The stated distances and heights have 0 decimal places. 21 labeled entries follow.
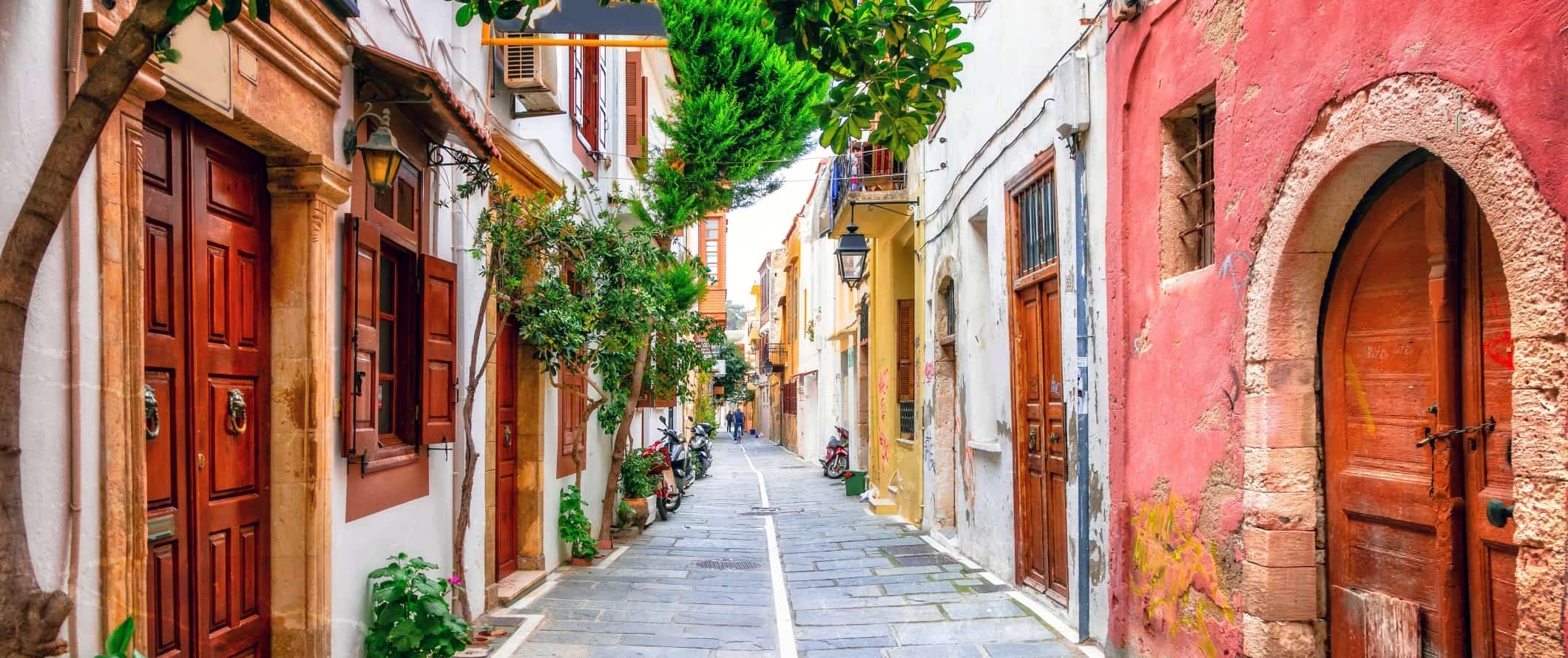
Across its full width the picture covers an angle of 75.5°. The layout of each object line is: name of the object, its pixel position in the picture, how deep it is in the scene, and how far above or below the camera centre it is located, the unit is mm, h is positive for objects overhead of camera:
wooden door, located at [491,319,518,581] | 8828 -702
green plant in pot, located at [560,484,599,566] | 10094 -1604
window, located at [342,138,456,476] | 5680 +280
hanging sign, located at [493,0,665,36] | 8336 +2976
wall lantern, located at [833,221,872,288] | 14039 +1576
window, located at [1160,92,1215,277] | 5516 +947
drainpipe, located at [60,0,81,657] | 3096 +186
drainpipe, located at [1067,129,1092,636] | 6801 +367
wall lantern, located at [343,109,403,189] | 5336 +1184
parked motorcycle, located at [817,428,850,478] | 21328 -1918
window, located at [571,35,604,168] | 11172 +3187
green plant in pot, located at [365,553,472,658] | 5477 -1338
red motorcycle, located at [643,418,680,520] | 13711 -1648
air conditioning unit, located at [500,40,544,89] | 8094 +2470
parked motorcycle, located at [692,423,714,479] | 20080 -1668
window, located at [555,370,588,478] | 10445 -580
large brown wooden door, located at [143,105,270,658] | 4035 -46
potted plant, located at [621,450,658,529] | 12367 -1413
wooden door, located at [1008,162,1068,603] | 7719 -212
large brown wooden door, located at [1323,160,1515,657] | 3355 -238
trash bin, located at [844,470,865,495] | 17625 -2011
